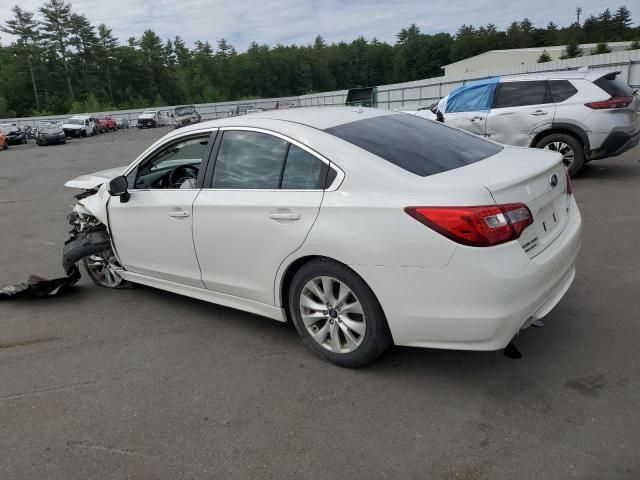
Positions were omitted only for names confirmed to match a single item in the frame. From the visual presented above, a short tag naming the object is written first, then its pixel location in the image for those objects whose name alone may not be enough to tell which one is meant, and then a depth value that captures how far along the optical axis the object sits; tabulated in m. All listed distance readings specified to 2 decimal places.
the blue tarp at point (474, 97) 9.30
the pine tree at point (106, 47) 90.31
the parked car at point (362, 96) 28.69
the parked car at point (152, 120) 47.75
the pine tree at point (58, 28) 80.94
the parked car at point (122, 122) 51.90
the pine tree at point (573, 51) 57.22
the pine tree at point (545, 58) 51.16
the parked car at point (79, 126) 39.34
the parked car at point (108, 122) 47.29
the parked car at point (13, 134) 34.59
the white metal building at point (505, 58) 66.69
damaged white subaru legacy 2.77
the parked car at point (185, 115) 41.78
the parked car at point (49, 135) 32.47
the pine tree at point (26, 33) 77.69
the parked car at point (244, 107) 48.22
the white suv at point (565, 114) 8.09
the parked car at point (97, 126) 43.39
